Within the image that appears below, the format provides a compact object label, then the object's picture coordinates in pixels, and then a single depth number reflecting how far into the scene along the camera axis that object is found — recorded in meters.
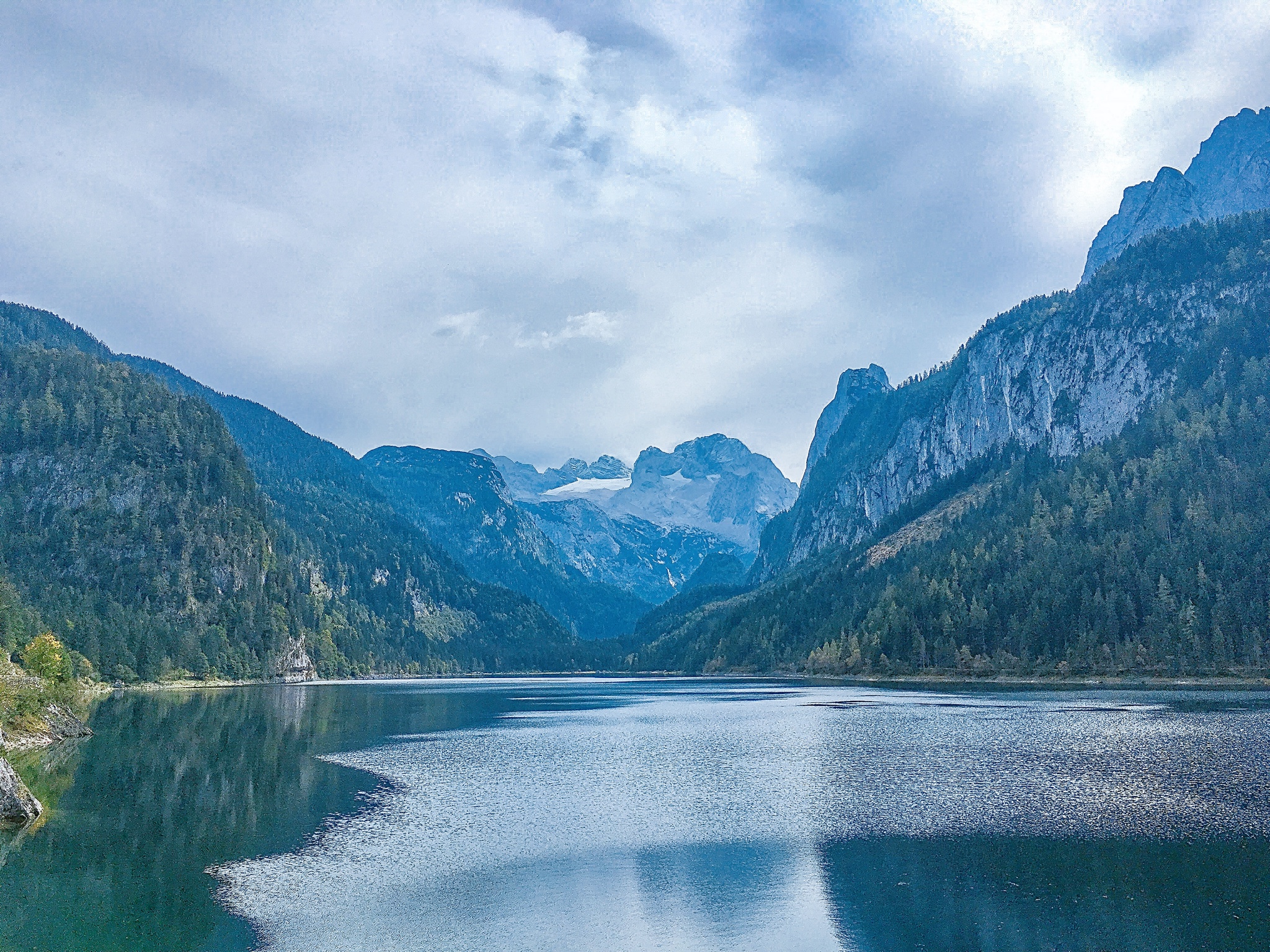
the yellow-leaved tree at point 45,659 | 109.56
